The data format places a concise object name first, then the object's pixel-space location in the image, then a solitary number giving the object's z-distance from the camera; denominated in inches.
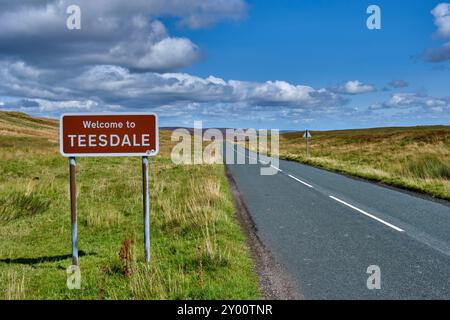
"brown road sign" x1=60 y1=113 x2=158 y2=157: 238.5
